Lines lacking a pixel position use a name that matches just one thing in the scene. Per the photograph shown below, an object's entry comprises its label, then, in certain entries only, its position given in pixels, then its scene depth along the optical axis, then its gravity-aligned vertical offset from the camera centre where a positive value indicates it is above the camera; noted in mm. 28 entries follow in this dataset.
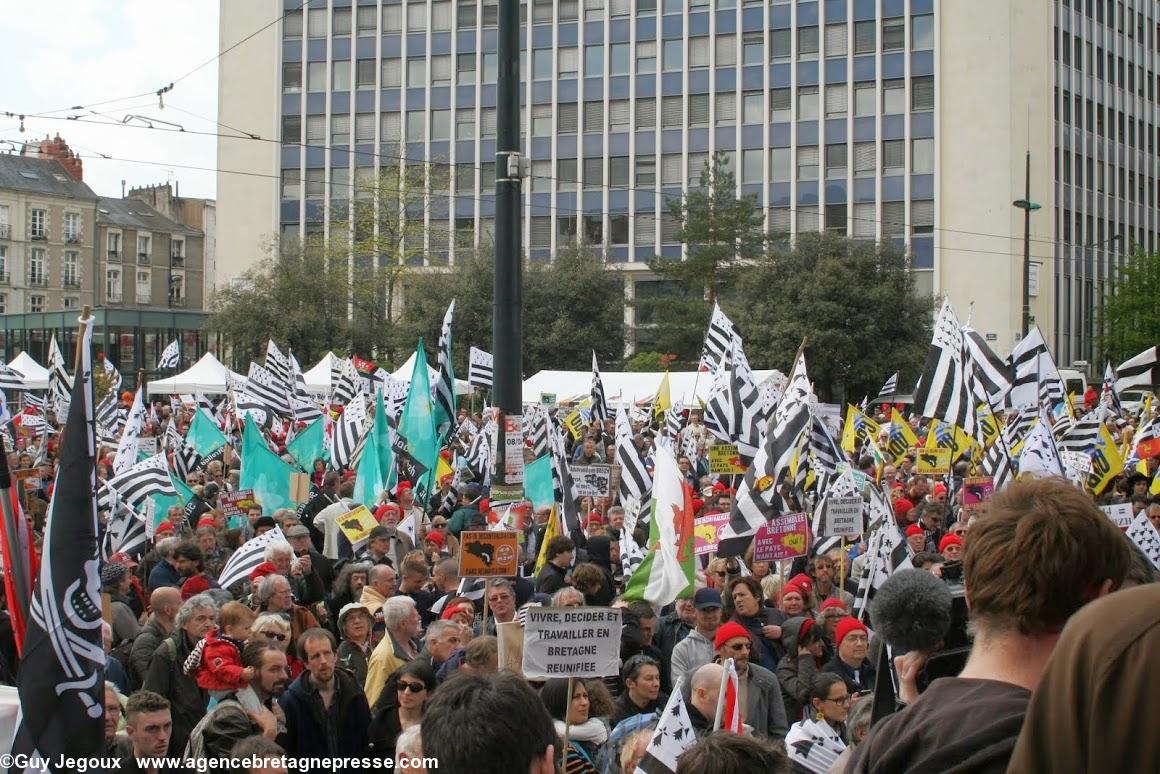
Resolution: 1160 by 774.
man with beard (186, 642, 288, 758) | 5367 -1291
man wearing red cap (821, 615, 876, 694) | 7602 -1388
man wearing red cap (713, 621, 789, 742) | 7238 -1483
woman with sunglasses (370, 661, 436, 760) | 6191 -1384
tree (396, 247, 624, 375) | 53062 +3759
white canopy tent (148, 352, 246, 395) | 35312 +561
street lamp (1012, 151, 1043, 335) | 32262 +3336
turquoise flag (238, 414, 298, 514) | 14844 -772
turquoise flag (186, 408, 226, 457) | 19375 -467
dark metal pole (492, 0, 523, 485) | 13094 +1599
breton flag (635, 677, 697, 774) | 5168 -1268
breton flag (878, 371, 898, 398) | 25656 +372
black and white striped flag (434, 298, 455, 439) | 16547 +188
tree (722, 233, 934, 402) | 50438 +3487
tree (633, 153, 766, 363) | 56938 +6297
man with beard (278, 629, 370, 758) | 6492 -1462
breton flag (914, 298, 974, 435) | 14656 +245
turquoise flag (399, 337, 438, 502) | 15758 -233
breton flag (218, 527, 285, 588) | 9711 -1117
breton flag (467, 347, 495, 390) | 22047 +599
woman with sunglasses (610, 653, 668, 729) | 6969 -1422
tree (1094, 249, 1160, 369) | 59425 +4285
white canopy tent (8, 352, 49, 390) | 38812 +851
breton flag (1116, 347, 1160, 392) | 18438 +526
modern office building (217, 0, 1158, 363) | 65375 +14420
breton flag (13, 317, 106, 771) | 4445 -729
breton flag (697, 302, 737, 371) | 17219 +895
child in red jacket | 6184 -1204
